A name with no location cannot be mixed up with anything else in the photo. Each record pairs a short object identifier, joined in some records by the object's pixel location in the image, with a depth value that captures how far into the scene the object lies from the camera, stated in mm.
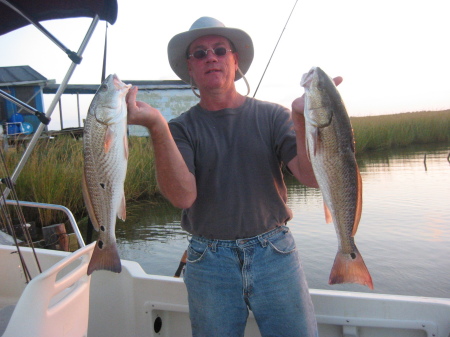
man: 2320
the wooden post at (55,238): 6531
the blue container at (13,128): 16544
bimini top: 3480
